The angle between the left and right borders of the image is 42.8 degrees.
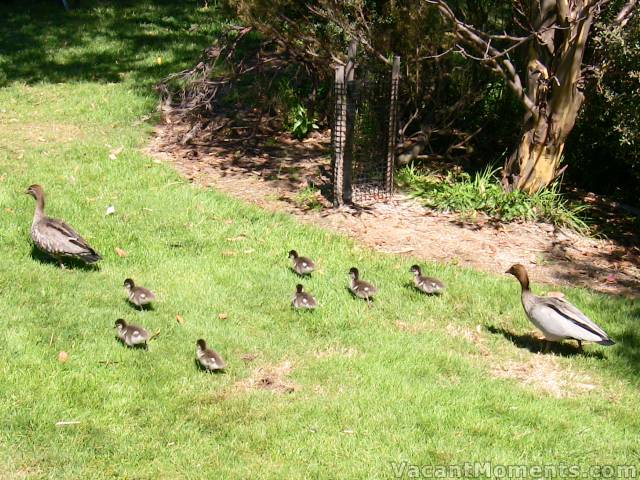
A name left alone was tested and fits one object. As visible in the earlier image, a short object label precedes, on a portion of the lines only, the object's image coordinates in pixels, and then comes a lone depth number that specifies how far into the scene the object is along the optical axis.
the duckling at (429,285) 9.64
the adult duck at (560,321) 8.33
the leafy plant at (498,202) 12.30
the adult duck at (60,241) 9.38
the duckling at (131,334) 7.92
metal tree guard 12.02
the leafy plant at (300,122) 15.14
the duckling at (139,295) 8.73
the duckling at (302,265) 9.91
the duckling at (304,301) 9.05
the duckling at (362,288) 9.38
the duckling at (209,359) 7.63
